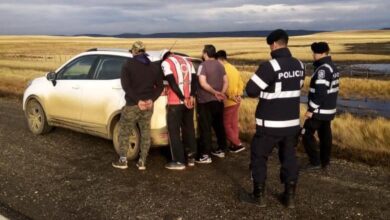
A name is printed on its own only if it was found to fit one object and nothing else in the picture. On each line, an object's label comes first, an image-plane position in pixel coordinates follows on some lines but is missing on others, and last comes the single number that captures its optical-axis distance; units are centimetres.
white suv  733
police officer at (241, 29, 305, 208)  515
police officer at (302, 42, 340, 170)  661
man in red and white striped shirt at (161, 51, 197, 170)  672
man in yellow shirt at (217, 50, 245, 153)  793
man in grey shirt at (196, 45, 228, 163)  733
